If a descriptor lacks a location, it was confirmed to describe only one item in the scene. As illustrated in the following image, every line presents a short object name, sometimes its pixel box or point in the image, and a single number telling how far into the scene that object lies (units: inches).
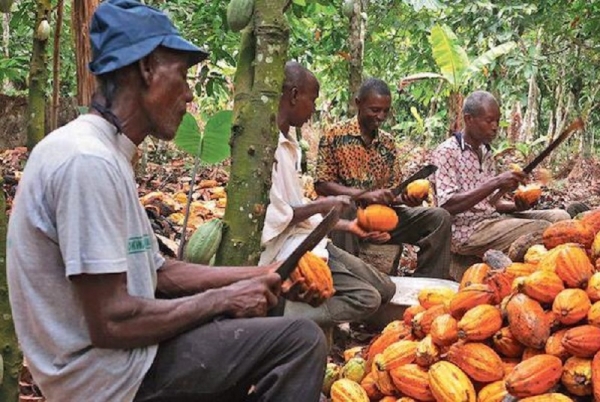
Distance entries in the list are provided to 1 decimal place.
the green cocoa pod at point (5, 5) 108.2
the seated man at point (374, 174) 173.9
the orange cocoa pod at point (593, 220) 108.3
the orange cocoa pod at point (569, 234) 105.9
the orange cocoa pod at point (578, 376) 85.1
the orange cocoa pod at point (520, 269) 104.2
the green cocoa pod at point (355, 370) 111.0
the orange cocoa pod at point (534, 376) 85.4
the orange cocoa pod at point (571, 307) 89.7
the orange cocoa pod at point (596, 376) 82.0
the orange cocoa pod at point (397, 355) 101.7
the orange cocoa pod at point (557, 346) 89.0
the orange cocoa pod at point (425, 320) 106.5
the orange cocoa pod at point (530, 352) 91.5
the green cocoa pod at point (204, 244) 92.2
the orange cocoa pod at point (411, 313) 114.6
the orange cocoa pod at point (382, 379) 101.4
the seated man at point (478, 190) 175.0
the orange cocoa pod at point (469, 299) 100.6
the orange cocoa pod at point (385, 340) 111.4
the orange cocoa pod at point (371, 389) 105.3
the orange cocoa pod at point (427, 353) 98.7
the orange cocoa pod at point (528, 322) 89.8
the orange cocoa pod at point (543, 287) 94.3
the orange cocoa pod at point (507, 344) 95.5
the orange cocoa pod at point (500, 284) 103.1
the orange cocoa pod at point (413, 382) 96.6
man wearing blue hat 62.4
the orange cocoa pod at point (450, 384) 90.4
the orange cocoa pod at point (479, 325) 95.7
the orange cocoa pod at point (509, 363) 93.7
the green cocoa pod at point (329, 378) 114.2
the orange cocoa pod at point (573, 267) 94.8
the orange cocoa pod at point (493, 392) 90.5
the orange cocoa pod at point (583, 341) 86.1
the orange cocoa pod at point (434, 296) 112.9
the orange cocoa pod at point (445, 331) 98.1
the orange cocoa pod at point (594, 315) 87.8
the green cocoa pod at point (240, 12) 89.1
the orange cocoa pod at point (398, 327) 113.4
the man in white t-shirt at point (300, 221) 124.9
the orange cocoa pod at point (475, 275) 111.0
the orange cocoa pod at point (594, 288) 91.5
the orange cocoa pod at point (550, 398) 84.0
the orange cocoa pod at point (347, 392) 100.8
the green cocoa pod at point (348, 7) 213.0
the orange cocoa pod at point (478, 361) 92.7
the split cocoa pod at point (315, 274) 101.0
